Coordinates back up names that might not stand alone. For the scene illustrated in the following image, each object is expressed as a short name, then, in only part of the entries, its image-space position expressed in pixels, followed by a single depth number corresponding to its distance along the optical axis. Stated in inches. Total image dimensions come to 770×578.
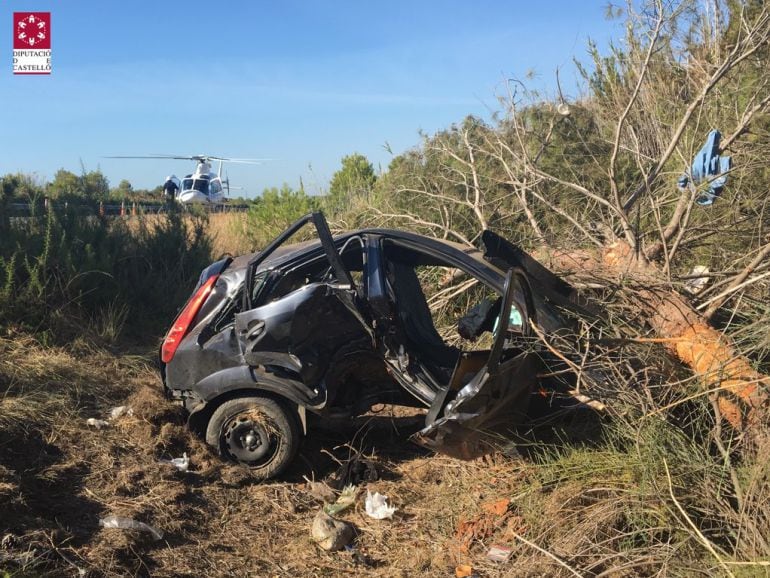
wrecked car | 180.1
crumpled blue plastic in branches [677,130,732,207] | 222.1
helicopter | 1388.4
